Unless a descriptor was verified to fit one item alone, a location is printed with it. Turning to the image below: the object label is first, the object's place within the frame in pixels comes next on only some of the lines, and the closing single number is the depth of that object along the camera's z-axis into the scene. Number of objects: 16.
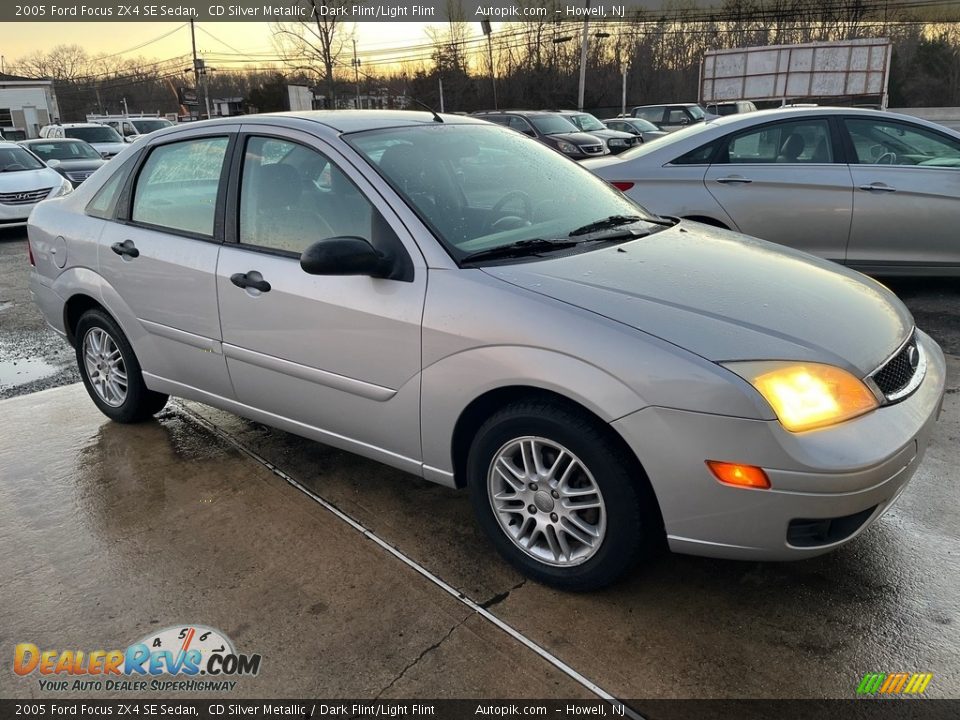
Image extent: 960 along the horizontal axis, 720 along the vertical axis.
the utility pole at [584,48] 33.34
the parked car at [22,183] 11.52
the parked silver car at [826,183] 5.72
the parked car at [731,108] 22.61
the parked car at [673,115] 22.91
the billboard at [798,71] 24.11
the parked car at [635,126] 22.20
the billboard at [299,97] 20.11
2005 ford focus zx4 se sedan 2.22
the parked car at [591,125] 18.73
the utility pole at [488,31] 39.99
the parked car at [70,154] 15.71
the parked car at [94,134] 19.58
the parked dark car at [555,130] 16.81
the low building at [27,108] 53.81
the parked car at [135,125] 26.98
